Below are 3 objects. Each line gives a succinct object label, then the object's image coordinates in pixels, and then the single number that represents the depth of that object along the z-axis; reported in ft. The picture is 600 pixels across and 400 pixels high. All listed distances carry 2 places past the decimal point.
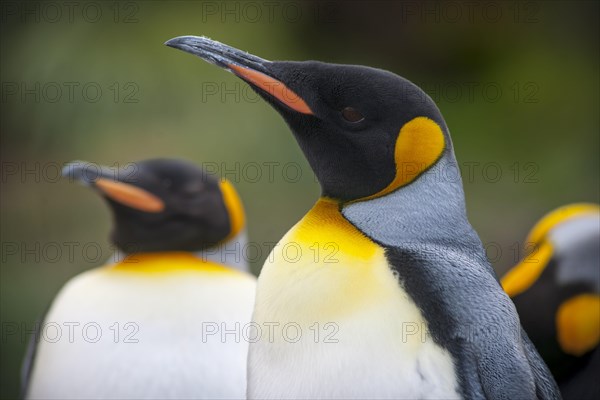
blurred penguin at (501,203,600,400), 25.55
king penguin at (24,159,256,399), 25.81
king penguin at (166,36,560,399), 24.59
